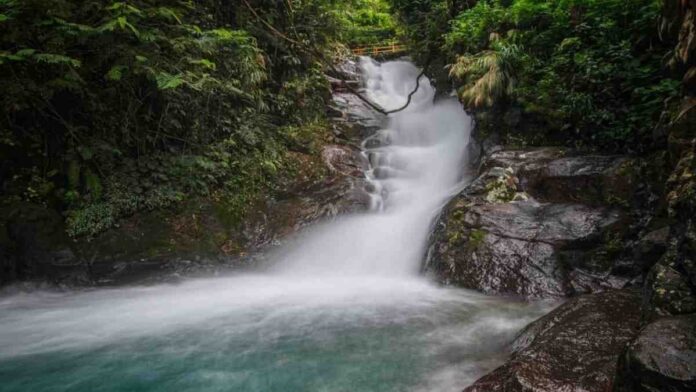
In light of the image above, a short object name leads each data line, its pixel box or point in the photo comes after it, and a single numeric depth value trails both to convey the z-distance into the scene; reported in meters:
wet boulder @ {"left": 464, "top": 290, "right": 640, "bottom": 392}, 2.49
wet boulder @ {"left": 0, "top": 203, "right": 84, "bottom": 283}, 6.38
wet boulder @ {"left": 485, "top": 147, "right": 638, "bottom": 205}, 5.37
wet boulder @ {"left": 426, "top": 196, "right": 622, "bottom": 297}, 4.94
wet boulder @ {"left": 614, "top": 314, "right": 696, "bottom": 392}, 1.91
